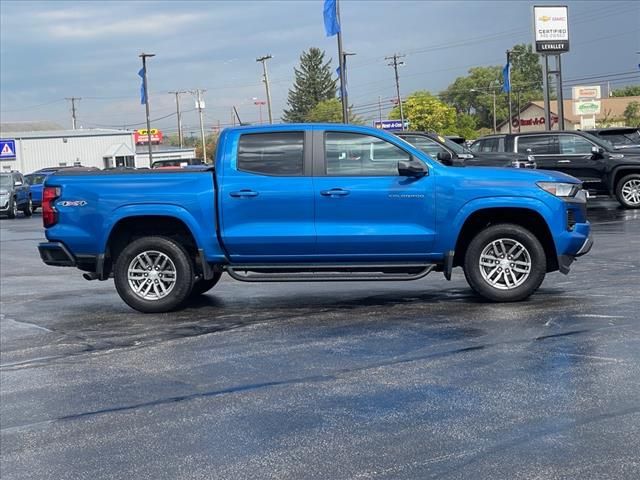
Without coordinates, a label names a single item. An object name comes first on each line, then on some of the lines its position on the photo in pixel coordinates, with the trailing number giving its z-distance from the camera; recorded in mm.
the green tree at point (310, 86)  121250
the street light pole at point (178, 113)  108338
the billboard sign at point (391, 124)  70938
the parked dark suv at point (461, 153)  17875
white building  72062
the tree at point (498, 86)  138750
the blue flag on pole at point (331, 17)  27344
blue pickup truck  8977
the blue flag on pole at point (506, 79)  56166
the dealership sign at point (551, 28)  38500
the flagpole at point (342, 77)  27416
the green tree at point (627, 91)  132375
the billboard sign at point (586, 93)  72250
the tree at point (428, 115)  92562
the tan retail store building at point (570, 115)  93188
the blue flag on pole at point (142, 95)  56831
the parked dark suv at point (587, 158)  20156
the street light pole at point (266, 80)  69250
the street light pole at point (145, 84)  56888
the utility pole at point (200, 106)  99556
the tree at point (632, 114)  90188
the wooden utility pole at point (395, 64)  94375
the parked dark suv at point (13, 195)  32938
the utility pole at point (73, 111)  118438
